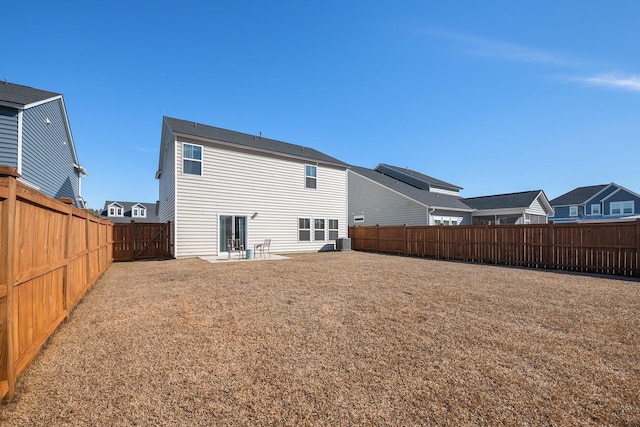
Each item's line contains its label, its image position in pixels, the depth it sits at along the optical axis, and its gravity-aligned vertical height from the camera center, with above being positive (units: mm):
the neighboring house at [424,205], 19109 +1174
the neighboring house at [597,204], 31569 +1809
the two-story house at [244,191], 12469 +1631
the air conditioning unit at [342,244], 17000 -1491
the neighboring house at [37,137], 9234 +3563
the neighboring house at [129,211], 37875 +1664
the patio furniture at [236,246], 12891 -1231
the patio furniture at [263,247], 13264 -1337
